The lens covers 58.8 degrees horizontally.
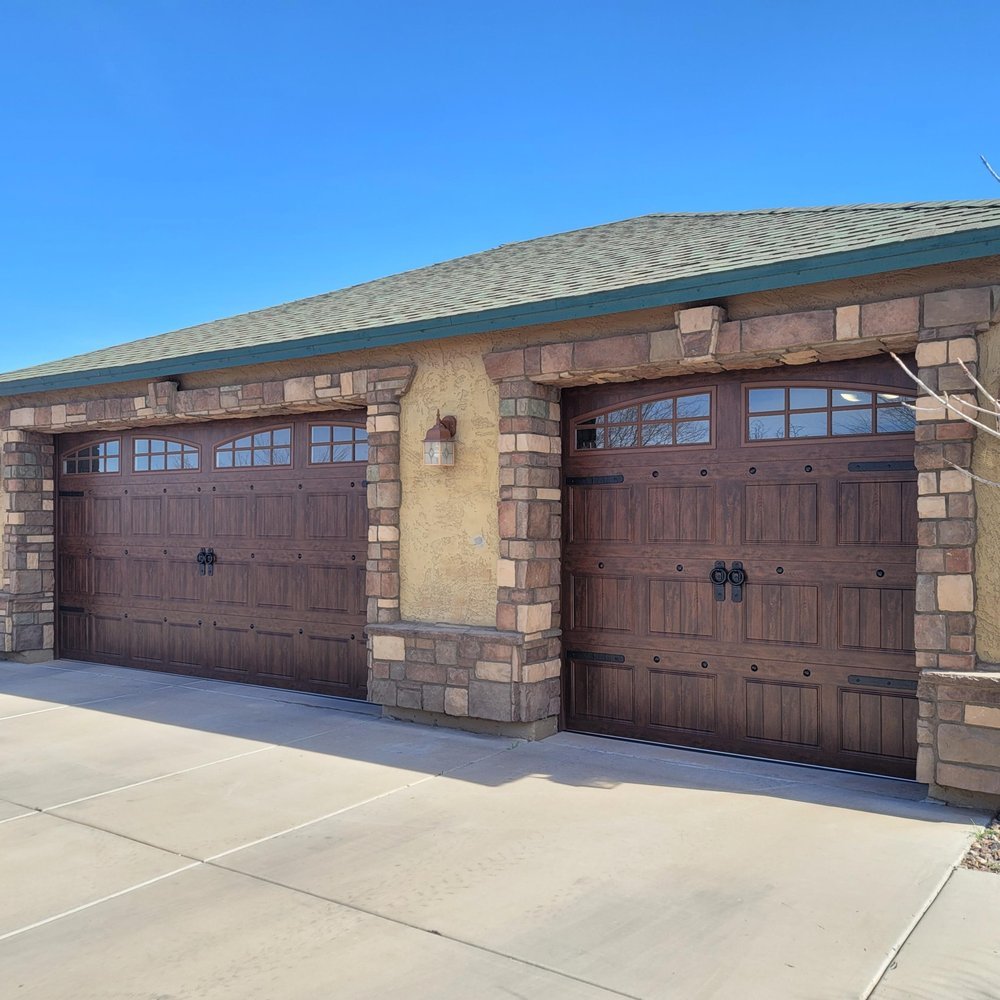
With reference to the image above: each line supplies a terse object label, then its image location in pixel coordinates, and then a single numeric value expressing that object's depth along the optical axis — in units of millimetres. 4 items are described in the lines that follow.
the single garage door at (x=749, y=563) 5781
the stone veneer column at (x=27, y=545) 10648
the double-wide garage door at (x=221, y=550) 8547
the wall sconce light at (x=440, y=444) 7043
